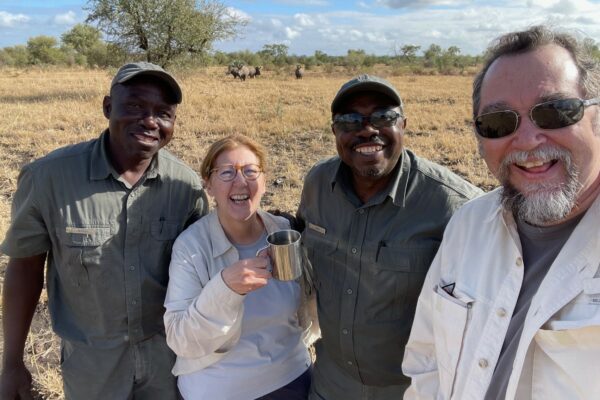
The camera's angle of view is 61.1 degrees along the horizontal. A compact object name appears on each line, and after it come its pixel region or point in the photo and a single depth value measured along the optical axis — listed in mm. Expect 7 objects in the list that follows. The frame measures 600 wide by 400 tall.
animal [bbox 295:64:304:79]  34969
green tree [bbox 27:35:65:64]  48688
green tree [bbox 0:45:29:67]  46469
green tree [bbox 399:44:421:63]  52594
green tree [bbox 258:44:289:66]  51594
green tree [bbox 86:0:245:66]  19422
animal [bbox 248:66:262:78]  34981
